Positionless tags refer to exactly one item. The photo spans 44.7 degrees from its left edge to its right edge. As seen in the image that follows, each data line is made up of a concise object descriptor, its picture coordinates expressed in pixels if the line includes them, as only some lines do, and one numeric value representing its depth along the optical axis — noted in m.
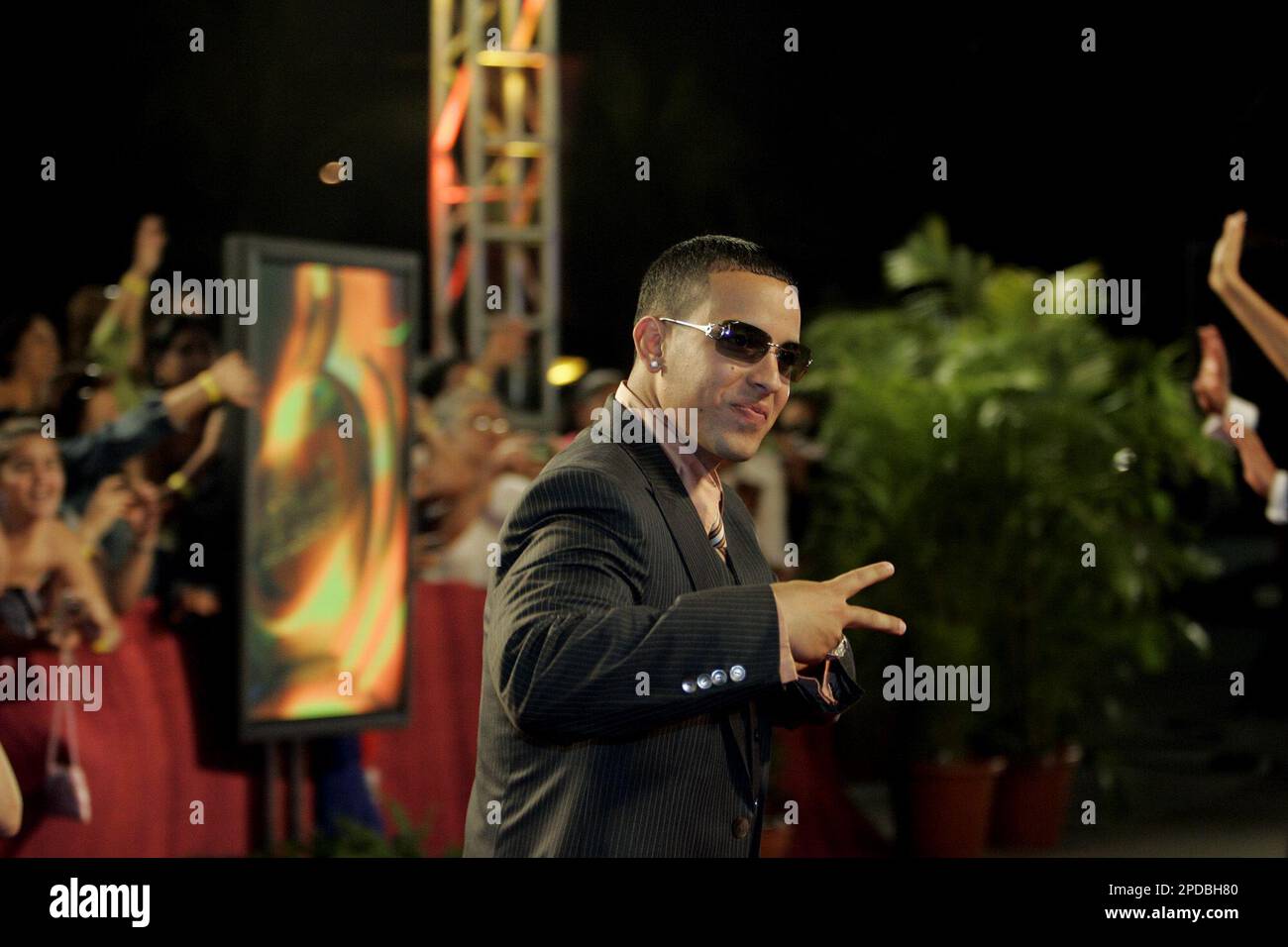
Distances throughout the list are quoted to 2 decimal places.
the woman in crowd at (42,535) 4.69
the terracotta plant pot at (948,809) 7.01
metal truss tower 8.67
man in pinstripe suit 2.15
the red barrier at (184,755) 4.61
